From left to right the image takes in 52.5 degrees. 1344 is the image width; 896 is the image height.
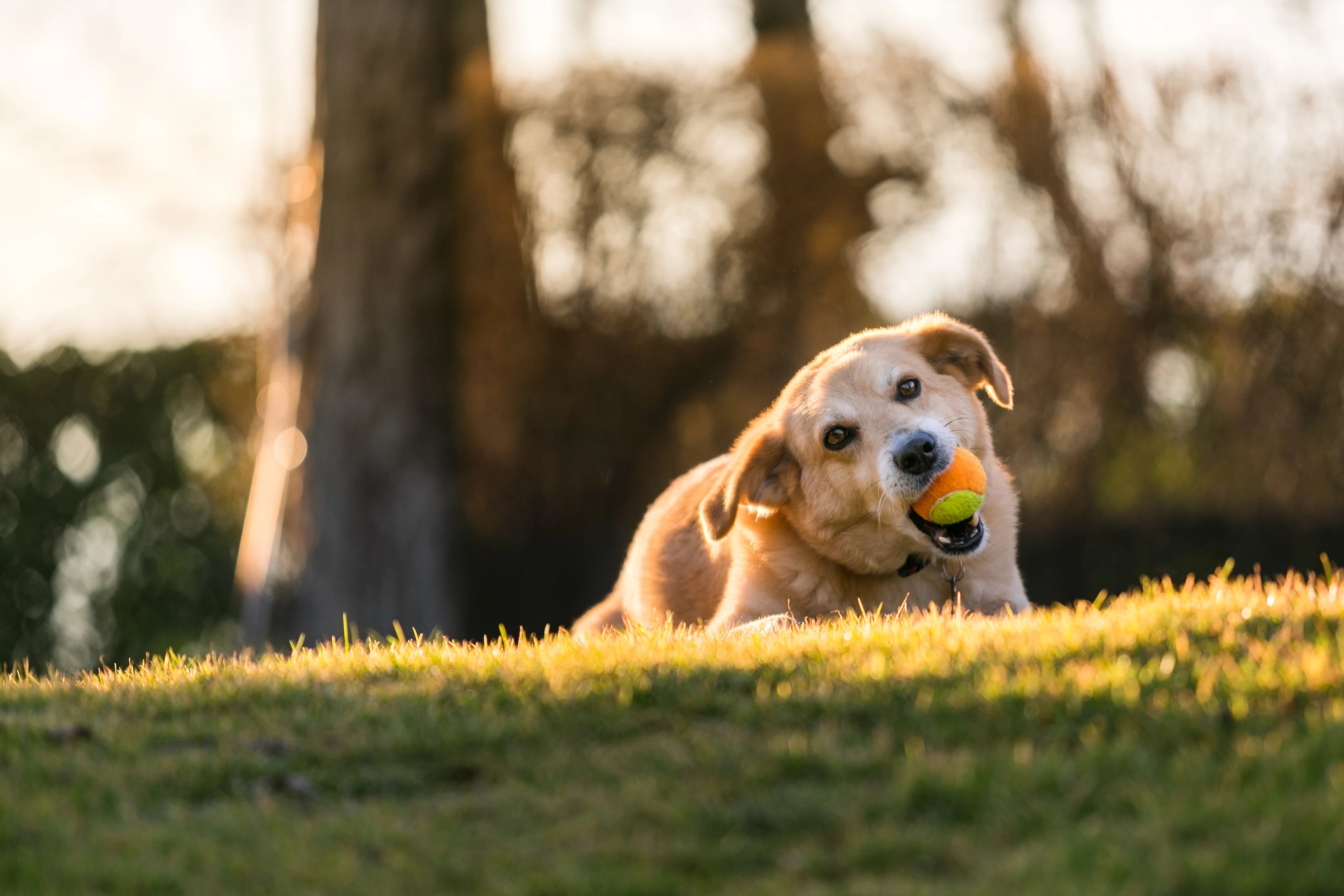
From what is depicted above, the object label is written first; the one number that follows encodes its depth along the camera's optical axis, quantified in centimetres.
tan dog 634
